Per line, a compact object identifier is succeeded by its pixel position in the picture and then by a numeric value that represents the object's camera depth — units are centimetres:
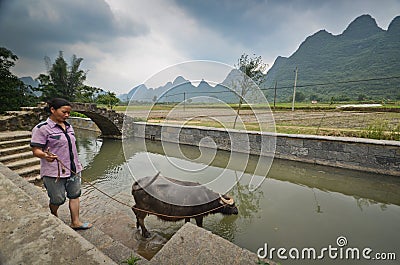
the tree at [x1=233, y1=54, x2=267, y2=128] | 973
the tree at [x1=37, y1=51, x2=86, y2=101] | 2075
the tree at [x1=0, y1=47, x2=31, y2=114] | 1085
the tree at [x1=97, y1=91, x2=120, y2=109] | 1970
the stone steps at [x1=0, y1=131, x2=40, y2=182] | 471
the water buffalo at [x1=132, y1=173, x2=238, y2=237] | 297
